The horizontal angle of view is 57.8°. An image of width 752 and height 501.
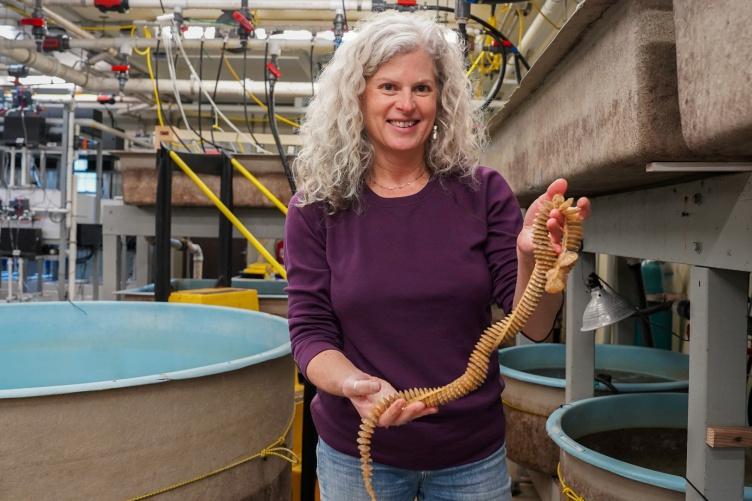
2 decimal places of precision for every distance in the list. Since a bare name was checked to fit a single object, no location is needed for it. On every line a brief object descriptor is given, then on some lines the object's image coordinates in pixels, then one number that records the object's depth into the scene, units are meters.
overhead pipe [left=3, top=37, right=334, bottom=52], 3.64
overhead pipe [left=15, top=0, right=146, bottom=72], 4.12
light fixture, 1.78
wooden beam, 1.06
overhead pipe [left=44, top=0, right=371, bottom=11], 3.27
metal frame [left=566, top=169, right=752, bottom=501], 0.96
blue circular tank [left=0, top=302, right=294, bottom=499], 1.20
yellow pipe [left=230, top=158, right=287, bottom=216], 2.66
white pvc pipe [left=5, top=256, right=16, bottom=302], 5.67
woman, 0.92
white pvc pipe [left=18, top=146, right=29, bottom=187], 5.91
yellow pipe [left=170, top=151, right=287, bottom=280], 2.60
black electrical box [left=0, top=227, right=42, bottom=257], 5.84
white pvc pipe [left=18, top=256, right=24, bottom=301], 5.70
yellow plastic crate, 2.57
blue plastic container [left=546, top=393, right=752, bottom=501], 1.27
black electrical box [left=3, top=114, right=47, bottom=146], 5.42
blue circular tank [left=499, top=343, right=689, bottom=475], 2.08
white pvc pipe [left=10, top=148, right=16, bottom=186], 5.70
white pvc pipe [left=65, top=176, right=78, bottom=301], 5.01
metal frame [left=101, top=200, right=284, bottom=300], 3.12
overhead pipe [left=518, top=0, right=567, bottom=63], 2.68
